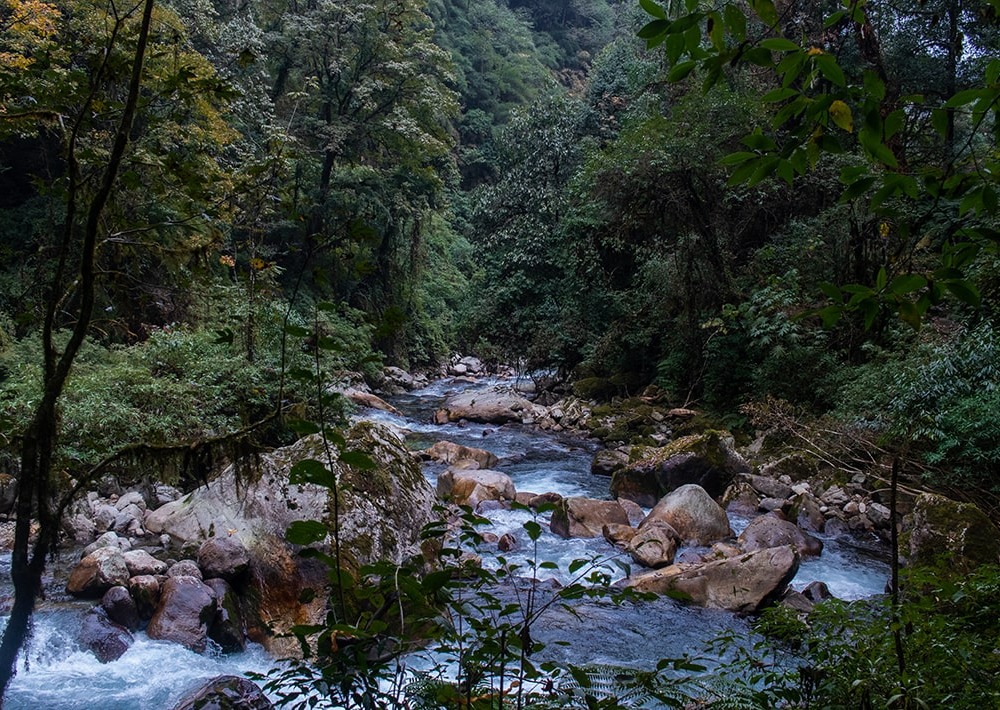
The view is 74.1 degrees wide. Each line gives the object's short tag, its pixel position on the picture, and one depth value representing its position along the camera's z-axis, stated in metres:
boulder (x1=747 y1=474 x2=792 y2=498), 8.35
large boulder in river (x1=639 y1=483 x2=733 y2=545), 6.86
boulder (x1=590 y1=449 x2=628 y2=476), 10.06
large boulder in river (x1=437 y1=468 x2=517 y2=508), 7.96
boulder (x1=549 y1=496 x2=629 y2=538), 7.08
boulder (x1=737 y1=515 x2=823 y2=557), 6.48
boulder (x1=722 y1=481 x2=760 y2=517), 7.92
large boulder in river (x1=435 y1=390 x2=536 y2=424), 13.95
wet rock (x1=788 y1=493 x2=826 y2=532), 7.39
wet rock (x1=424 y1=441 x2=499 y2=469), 10.09
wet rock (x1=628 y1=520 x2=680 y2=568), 6.14
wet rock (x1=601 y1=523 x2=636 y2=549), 6.78
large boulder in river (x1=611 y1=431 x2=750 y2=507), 8.47
